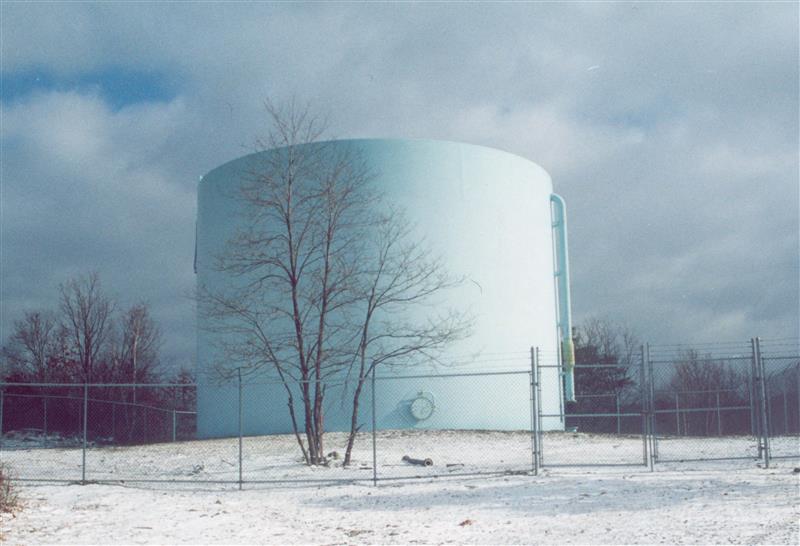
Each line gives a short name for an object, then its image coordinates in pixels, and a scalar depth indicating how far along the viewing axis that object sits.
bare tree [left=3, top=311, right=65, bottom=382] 47.12
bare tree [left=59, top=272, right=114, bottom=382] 48.56
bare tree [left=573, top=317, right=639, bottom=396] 40.84
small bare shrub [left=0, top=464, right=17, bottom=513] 11.55
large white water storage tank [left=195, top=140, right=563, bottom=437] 25.50
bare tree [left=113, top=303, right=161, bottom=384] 47.81
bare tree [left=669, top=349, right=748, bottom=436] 28.58
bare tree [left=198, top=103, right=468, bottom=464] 21.23
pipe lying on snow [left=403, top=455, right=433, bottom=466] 17.09
